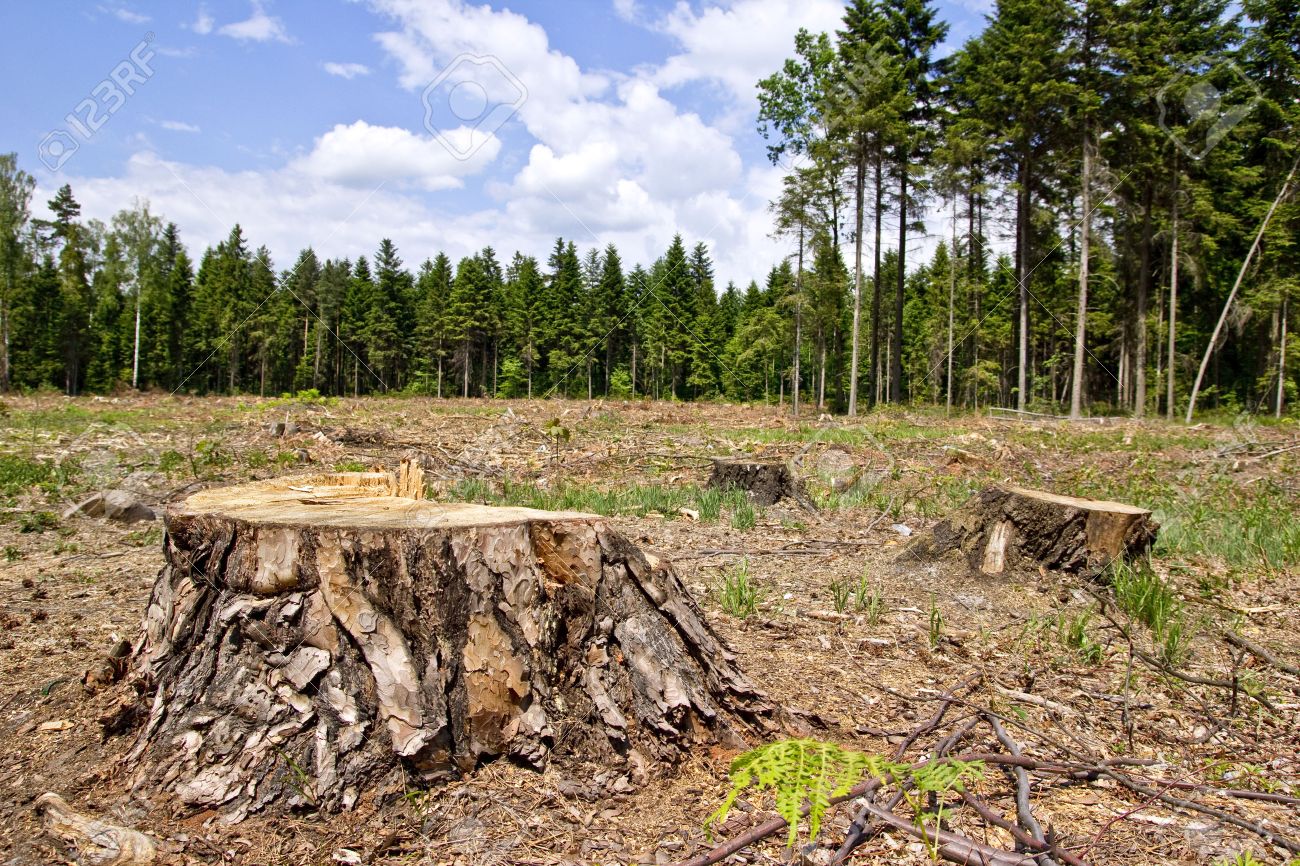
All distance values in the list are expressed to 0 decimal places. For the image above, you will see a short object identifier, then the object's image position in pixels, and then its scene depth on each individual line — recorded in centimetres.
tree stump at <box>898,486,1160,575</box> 489
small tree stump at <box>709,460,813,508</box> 830
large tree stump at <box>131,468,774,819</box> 225
